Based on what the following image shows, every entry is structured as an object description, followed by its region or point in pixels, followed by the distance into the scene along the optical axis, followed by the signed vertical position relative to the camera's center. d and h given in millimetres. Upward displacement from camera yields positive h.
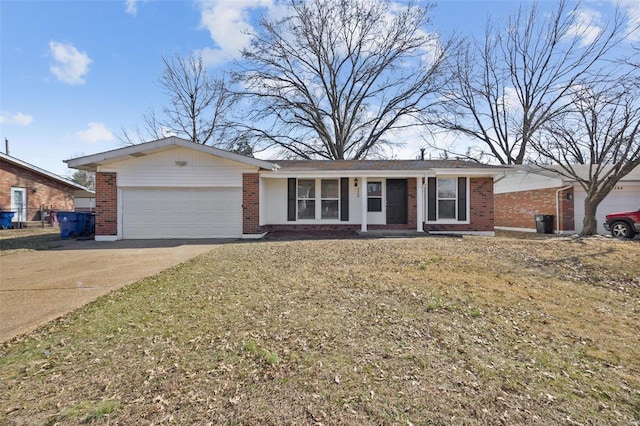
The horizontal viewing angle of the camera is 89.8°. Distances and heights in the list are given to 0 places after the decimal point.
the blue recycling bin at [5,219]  16891 -58
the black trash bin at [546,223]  15602 -272
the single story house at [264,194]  11352 +901
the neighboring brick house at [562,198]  15305 +937
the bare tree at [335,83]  22469 +9944
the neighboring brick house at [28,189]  17805 +1727
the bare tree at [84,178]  45781 +5738
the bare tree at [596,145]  12266 +3205
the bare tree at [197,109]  25219 +8856
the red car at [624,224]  12109 -256
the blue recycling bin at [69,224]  11868 -233
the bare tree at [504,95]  22672 +9196
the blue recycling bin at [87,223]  12536 -203
